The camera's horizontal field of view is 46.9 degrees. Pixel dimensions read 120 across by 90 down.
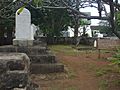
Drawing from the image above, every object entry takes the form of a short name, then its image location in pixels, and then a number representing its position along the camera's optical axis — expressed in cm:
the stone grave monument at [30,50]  489
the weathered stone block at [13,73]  259
